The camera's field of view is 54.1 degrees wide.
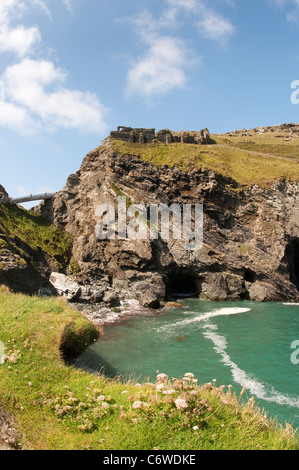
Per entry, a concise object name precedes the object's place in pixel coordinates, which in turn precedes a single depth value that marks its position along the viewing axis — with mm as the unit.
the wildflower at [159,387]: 7578
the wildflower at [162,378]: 8712
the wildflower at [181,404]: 6626
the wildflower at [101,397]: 7809
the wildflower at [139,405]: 6879
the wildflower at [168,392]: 7113
